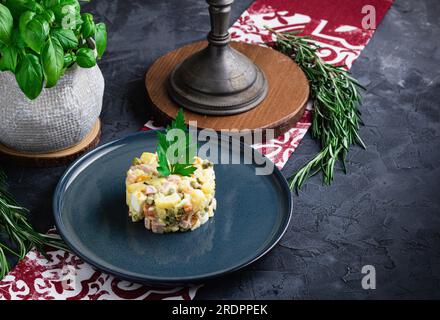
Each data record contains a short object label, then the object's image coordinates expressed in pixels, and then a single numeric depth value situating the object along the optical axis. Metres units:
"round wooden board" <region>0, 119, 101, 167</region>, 1.21
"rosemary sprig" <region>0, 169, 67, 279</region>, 1.11
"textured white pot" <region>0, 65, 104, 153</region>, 1.16
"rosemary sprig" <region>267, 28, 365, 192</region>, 1.23
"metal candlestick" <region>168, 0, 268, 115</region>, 1.29
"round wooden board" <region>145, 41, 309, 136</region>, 1.28
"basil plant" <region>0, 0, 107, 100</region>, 1.06
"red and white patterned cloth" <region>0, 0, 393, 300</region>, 1.07
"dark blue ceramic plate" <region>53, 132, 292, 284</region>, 1.06
